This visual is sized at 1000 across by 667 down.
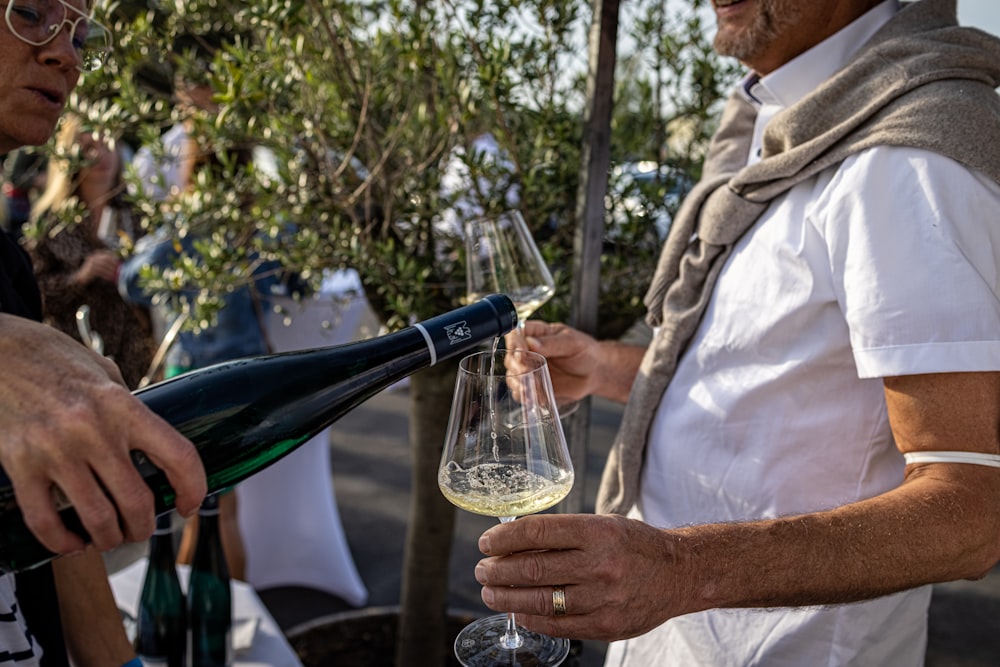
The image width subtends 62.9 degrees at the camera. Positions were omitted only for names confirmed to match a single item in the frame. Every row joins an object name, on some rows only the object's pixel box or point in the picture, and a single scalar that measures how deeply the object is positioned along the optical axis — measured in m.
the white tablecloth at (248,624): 2.16
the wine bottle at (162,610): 2.06
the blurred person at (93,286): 3.85
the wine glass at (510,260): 1.78
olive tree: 2.06
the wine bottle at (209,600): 2.11
